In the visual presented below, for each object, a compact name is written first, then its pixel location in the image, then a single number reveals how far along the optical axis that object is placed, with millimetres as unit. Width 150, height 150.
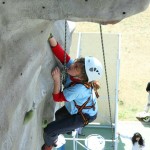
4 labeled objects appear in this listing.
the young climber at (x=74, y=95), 5895
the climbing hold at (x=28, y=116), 5559
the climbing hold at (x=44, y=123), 6771
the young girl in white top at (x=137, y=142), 10344
